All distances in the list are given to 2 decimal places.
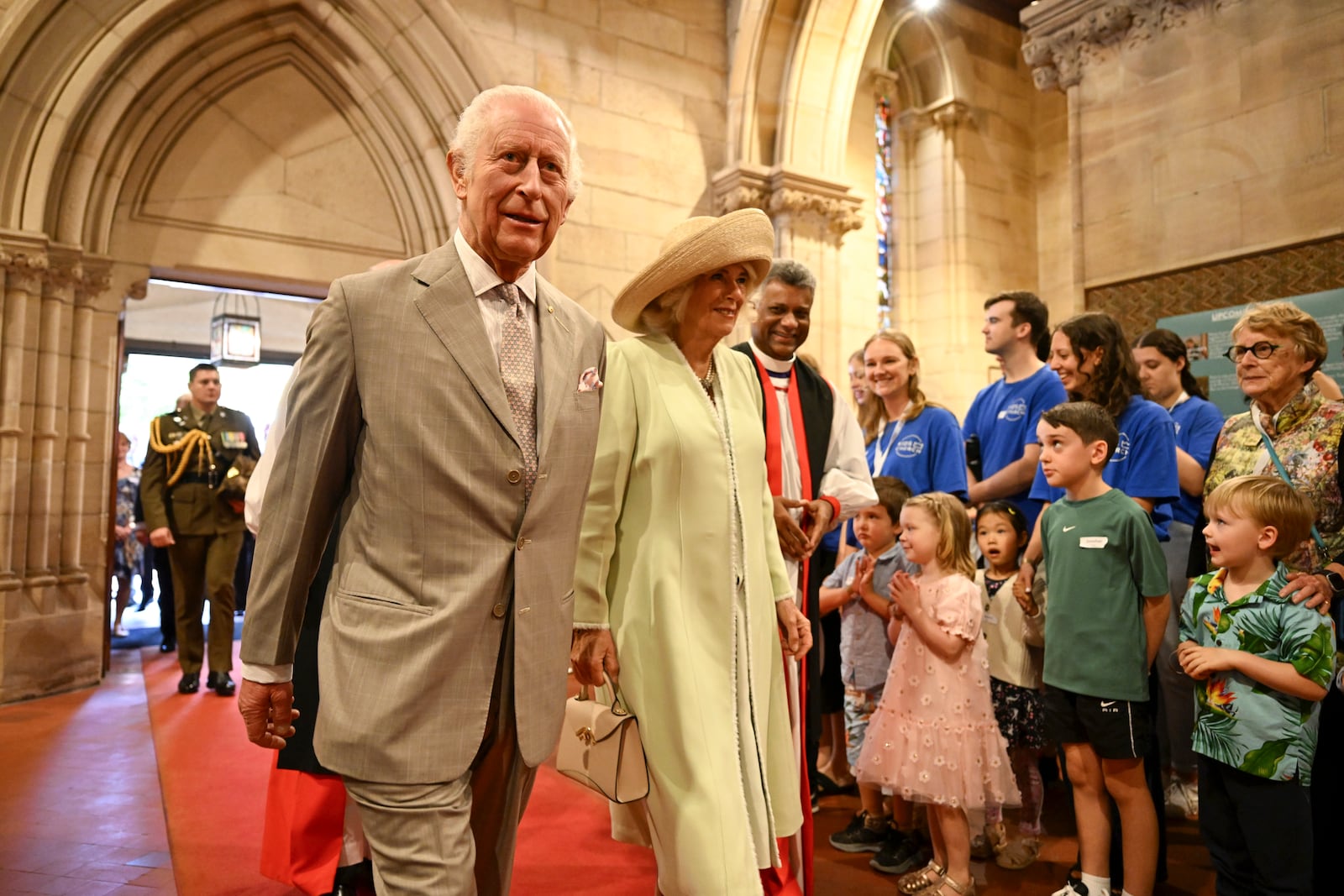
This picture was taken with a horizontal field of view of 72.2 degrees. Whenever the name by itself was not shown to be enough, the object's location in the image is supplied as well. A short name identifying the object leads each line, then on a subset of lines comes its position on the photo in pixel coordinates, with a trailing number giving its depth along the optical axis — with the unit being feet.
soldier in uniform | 19.35
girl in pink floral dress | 9.50
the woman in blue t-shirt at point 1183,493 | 12.19
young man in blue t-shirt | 12.48
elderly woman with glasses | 8.71
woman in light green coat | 6.79
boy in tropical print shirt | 7.79
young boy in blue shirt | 12.04
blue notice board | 15.35
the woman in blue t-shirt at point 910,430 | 12.72
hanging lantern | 34.79
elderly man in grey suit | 5.06
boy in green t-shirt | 8.86
